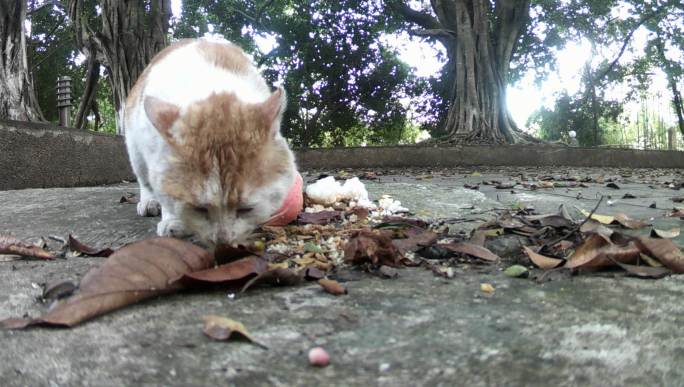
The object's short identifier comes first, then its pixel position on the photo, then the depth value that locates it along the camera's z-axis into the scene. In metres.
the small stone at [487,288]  0.31
